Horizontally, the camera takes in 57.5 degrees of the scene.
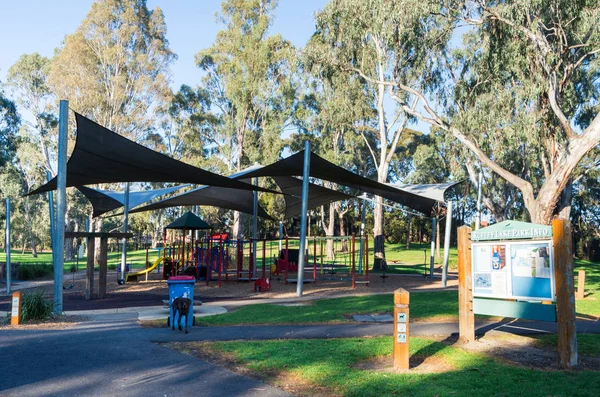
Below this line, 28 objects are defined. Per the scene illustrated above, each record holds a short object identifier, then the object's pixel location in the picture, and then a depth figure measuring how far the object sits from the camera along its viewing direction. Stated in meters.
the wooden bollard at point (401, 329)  5.95
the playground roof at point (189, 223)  20.56
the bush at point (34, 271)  22.17
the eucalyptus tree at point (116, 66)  33.59
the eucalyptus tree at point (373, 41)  18.64
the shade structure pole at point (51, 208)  13.03
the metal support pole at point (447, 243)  16.53
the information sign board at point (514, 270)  6.68
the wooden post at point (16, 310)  9.02
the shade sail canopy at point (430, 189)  16.98
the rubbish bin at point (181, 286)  9.30
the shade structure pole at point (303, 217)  13.94
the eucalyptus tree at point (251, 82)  32.12
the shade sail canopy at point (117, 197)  20.36
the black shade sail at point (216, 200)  19.94
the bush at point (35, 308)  9.30
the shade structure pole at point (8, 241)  14.45
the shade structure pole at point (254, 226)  19.36
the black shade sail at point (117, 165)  10.37
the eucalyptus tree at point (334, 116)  26.45
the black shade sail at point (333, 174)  14.49
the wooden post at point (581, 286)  14.10
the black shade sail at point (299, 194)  20.36
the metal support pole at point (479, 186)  28.99
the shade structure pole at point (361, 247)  21.26
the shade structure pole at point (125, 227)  18.41
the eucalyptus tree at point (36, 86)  36.91
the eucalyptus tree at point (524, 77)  15.53
